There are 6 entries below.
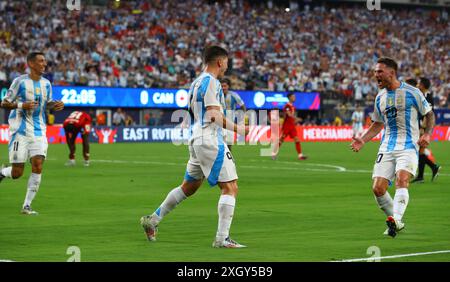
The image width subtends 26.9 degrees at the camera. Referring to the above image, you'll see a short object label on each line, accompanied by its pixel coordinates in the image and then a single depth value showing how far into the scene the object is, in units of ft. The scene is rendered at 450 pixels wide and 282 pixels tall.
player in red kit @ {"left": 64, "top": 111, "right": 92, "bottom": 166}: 95.15
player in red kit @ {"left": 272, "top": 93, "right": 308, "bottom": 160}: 109.09
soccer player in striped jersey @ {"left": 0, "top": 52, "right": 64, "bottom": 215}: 50.49
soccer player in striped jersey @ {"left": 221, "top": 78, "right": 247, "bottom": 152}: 87.20
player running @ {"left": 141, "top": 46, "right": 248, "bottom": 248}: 36.70
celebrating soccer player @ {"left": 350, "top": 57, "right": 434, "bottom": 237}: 41.83
